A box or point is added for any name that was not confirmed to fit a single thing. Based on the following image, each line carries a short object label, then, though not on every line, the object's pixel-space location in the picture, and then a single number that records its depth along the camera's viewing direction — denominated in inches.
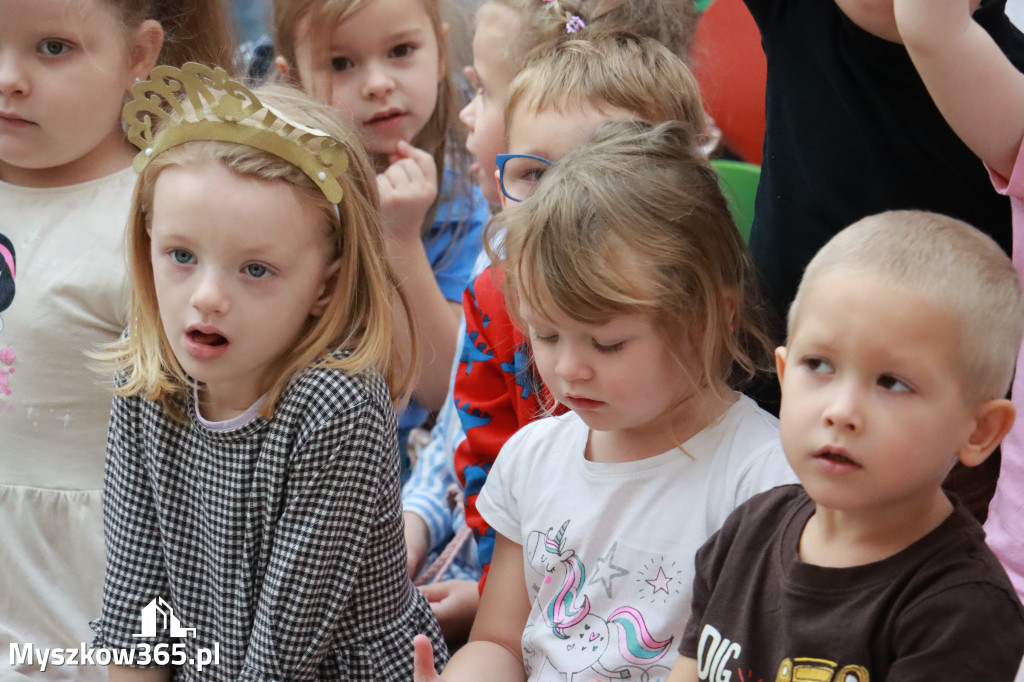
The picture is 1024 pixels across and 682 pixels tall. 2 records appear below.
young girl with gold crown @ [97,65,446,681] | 113.0
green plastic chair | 126.0
